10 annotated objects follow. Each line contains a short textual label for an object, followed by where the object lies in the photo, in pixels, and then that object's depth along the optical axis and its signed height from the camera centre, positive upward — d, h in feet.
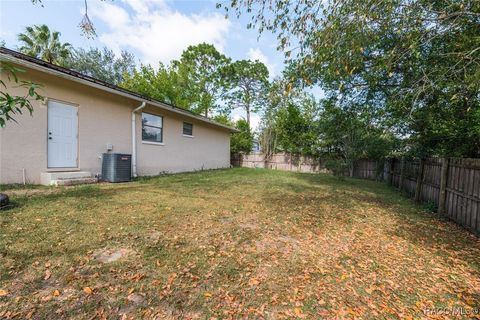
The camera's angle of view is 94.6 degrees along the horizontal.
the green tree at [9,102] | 5.64 +1.08
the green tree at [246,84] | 79.61 +25.52
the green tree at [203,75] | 69.67 +25.66
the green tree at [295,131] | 53.26 +6.05
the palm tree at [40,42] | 48.54 +23.18
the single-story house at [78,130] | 17.33 +1.63
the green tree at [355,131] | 27.81 +3.89
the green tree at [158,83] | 57.36 +17.37
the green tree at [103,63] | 72.84 +29.51
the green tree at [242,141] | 61.16 +3.15
